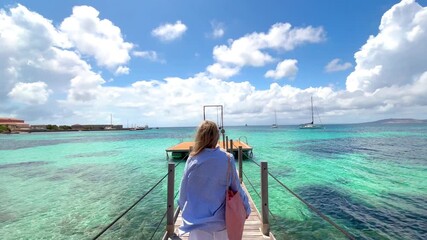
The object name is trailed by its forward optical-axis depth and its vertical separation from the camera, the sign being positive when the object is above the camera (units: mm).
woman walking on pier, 2168 -540
